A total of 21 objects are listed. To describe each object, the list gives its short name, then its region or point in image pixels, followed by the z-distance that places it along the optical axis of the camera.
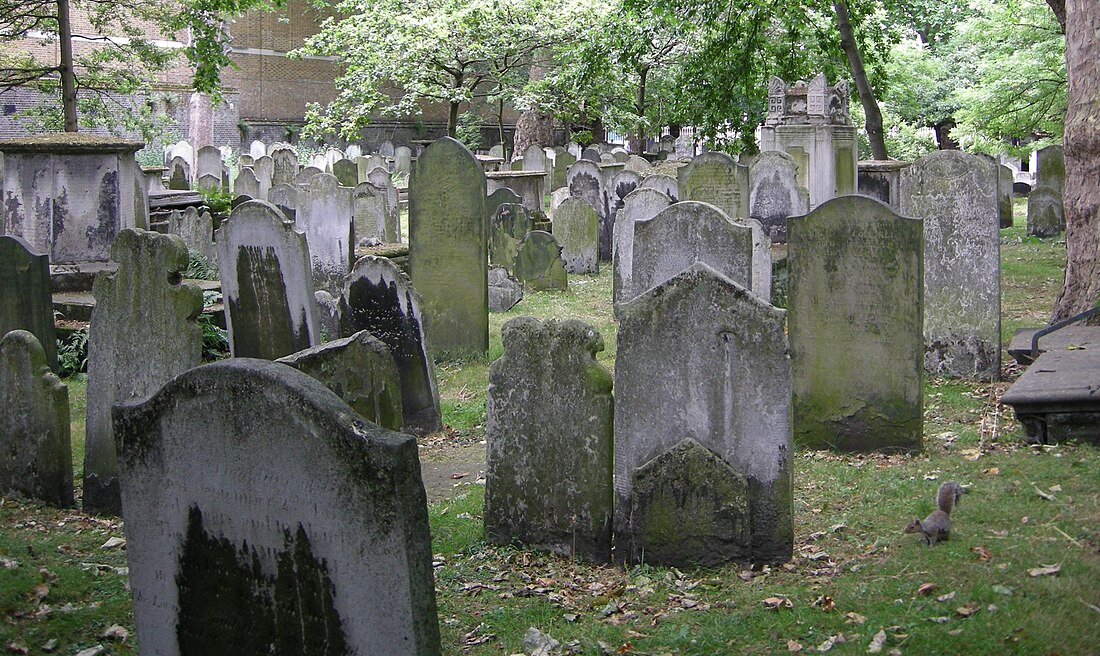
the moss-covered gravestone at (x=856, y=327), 7.03
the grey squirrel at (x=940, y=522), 5.37
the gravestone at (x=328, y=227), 12.77
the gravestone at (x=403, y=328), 8.40
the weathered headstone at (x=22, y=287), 8.24
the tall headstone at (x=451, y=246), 10.25
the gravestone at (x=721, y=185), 13.59
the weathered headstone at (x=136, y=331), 6.43
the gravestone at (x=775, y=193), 14.75
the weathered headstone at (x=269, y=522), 3.26
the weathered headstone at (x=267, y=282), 8.15
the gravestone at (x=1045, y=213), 18.06
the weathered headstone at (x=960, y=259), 8.68
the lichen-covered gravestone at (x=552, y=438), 5.48
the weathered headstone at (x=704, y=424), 5.19
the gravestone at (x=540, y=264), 14.30
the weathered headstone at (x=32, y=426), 6.50
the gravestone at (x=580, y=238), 15.80
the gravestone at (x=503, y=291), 13.20
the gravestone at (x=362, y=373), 6.36
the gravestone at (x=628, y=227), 12.16
